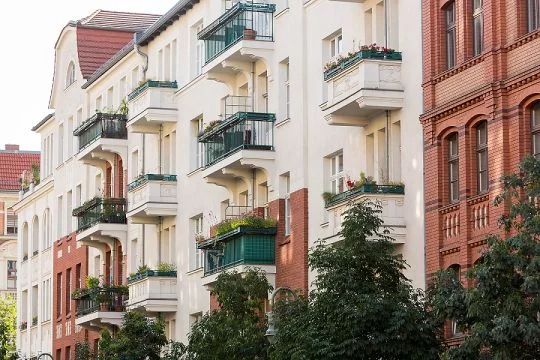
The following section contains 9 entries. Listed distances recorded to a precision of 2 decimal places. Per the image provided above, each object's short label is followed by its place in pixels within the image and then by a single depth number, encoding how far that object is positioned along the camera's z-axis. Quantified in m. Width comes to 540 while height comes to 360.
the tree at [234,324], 43.78
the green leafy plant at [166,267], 61.31
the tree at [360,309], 35.09
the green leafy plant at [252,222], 51.53
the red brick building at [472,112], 37.75
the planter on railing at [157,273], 60.91
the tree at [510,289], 29.14
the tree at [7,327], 78.25
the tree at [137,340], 53.59
